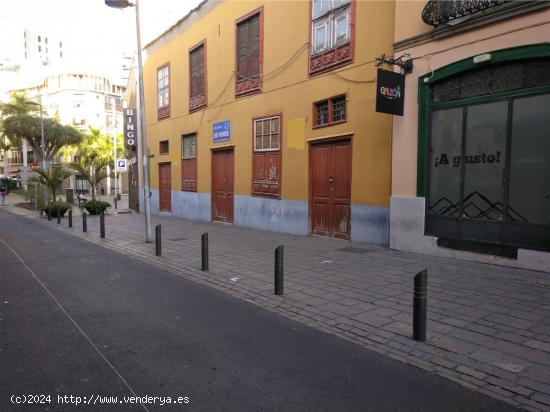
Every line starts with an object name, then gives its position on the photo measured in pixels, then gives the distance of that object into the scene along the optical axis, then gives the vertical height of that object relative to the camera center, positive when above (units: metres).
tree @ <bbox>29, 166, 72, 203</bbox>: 23.27 -0.17
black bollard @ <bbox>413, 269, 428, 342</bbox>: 4.74 -1.40
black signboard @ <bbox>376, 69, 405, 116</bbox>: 9.39 +1.78
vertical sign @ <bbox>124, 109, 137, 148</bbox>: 23.88 +2.53
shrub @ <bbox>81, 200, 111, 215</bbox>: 22.54 -1.60
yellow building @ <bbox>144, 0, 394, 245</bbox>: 11.16 +1.87
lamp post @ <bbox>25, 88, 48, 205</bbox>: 26.68 -0.86
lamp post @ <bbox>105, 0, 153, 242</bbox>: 12.10 +0.57
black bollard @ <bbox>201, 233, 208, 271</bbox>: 8.51 -1.52
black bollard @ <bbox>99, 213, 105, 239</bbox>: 13.81 -1.64
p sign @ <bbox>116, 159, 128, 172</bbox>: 21.97 +0.48
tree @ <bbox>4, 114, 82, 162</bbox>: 38.72 +3.79
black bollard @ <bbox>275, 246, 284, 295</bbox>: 6.64 -1.48
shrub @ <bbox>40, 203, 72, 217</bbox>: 21.74 -1.62
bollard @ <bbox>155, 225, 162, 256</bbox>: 10.16 -1.56
